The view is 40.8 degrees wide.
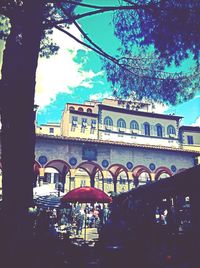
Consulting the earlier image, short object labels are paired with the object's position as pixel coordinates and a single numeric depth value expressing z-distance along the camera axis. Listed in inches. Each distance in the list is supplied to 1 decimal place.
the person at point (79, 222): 564.7
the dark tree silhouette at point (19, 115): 172.6
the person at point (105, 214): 584.7
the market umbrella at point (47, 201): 405.4
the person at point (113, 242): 224.4
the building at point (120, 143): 792.9
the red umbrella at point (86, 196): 386.9
